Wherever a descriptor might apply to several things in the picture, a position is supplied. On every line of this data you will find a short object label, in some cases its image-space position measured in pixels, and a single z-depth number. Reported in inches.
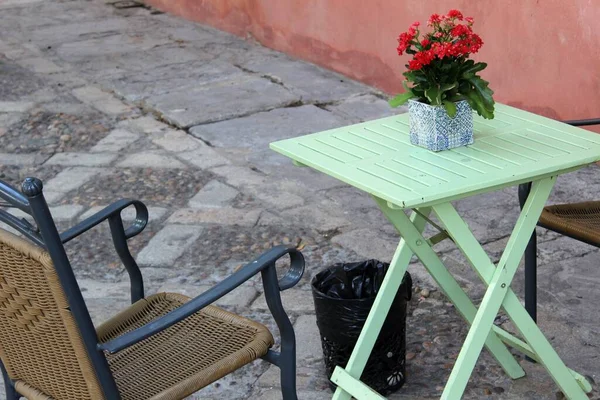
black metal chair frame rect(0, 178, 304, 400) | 78.7
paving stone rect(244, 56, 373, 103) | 247.0
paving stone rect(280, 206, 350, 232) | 170.1
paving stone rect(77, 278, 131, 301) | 150.7
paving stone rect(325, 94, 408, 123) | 227.5
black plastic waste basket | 116.4
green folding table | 96.7
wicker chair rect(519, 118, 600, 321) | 112.7
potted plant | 103.2
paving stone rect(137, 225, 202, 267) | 161.6
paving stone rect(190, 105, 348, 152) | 217.6
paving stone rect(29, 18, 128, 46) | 326.3
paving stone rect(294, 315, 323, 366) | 129.2
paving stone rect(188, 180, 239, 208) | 183.2
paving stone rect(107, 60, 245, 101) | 259.3
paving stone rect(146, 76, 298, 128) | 235.6
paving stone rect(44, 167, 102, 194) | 195.6
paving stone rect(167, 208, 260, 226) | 174.6
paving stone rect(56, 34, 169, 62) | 304.0
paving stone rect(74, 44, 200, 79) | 279.4
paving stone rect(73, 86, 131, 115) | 246.1
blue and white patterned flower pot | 104.3
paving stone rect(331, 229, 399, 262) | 158.2
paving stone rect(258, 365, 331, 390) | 123.3
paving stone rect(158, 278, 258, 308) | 146.0
